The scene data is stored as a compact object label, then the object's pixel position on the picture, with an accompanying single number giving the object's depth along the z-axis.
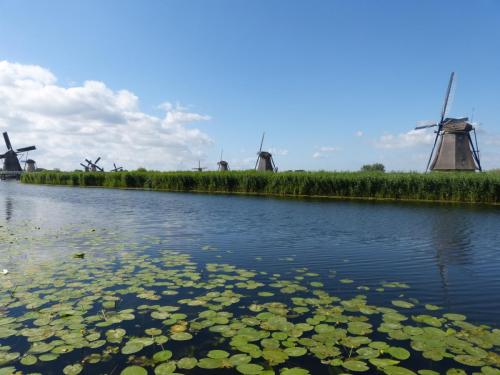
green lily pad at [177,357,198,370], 3.52
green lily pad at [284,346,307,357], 3.78
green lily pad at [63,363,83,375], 3.41
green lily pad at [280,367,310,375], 3.42
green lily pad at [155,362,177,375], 3.40
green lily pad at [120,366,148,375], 3.34
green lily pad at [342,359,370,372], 3.51
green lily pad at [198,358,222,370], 3.55
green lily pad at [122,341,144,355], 3.79
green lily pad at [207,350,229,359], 3.72
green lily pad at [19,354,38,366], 3.57
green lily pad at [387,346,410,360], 3.77
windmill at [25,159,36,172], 76.69
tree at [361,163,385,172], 87.40
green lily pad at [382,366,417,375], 3.46
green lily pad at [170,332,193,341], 4.13
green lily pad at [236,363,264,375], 3.43
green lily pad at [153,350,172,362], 3.66
